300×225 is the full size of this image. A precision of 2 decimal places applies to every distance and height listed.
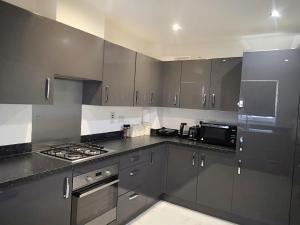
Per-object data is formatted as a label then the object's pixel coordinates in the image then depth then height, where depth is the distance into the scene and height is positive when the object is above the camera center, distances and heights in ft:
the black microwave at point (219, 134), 10.00 -1.11
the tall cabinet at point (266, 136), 8.41 -0.92
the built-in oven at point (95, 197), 6.52 -2.87
